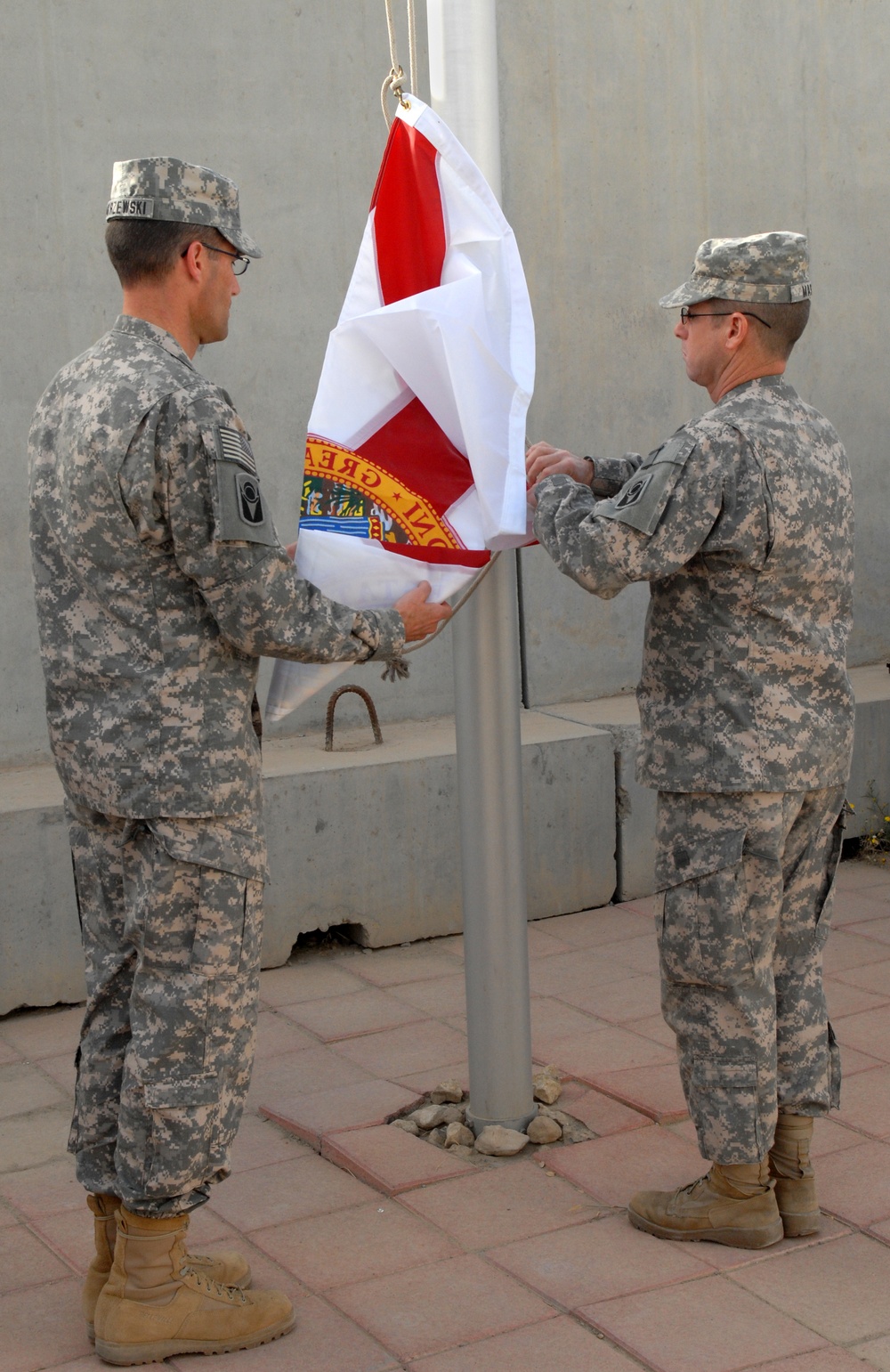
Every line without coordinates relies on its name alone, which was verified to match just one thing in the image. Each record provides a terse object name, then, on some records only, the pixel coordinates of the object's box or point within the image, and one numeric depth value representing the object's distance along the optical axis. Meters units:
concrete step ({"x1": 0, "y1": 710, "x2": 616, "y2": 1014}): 4.48
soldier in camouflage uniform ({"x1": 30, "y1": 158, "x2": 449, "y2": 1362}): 2.54
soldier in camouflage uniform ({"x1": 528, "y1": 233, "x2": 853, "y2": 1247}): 2.82
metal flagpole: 3.40
